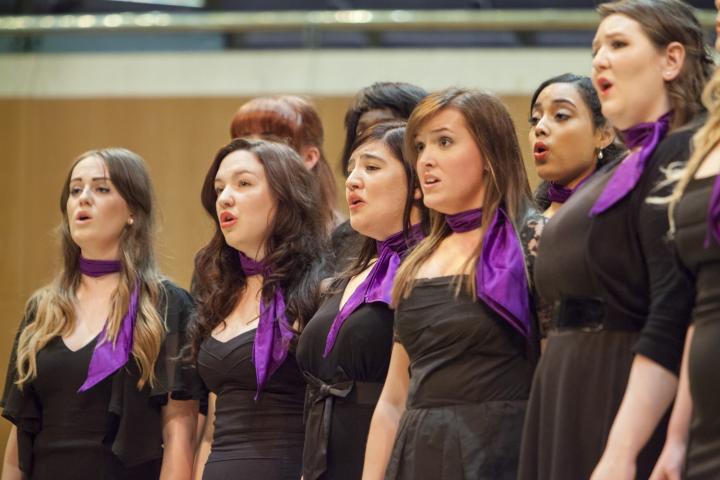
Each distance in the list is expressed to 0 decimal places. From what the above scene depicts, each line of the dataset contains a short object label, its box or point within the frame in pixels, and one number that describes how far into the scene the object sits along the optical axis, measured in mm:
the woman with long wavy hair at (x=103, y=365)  7023
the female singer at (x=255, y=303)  6504
